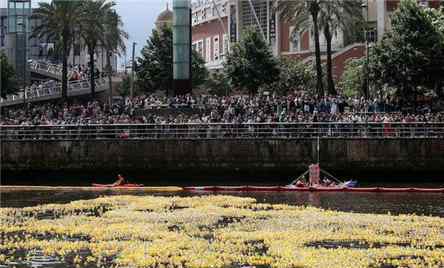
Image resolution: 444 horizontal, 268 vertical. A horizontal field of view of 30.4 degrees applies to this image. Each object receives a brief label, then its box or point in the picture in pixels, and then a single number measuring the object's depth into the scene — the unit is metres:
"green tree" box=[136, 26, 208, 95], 93.44
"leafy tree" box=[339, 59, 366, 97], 79.58
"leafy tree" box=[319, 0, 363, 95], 65.00
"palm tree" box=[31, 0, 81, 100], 73.12
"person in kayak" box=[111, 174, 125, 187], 50.00
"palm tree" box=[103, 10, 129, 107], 80.44
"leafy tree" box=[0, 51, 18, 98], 82.81
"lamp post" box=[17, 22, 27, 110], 76.25
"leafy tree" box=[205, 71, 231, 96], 98.28
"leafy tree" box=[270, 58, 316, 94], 87.69
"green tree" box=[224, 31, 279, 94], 81.25
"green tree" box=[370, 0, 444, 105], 61.38
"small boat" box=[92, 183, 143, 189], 49.56
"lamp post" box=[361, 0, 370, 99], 66.38
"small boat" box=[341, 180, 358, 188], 46.97
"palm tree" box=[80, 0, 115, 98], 74.69
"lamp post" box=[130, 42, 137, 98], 88.78
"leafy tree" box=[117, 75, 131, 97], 102.88
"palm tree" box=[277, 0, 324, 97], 64.44
